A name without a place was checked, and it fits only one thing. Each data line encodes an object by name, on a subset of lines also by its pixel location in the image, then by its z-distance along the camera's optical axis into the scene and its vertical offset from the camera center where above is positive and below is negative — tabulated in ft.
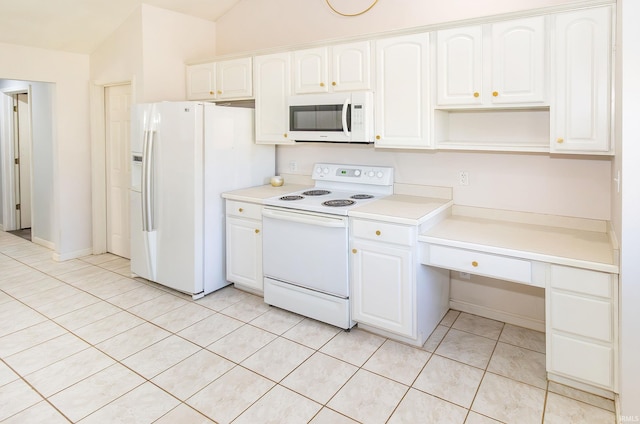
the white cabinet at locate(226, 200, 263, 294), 11.21 -1.64
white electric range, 9.52 -1.47
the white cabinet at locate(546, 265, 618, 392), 6.72 -2.40
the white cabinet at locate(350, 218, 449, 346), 8.64 -2.15
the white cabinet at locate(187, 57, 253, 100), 12.30 +3.27
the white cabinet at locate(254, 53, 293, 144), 11.38 +2.49
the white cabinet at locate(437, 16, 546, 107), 7.86 +2.35
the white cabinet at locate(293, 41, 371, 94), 9.98 +2.91
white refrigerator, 11.21 +0.10
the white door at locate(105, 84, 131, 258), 14.88 +0.78
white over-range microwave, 9.89 +1.68
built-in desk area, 6.77 -1.61
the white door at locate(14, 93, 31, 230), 18.70 +1.14
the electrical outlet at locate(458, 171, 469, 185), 10.12 +0.13
